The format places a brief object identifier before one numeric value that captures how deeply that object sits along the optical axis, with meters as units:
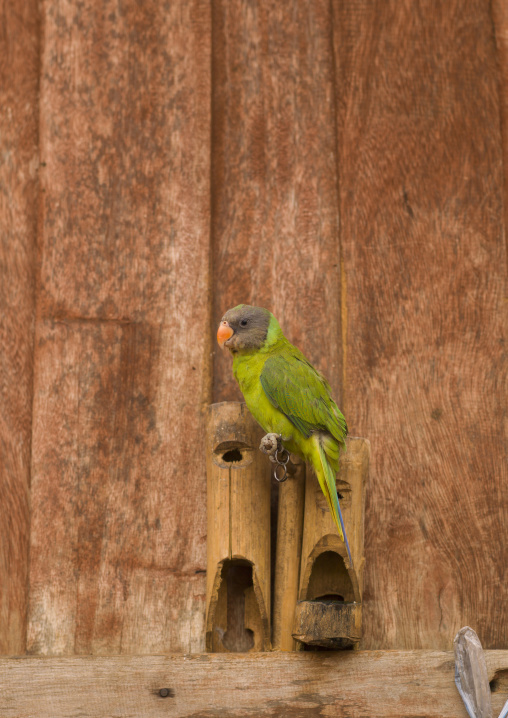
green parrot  4.17
